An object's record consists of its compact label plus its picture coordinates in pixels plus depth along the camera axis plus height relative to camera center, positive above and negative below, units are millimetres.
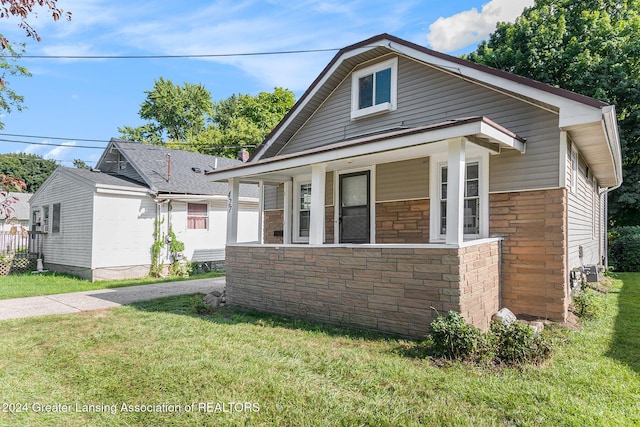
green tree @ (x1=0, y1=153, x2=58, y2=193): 44581 +6670
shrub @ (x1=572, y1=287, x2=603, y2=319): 6336 -1271
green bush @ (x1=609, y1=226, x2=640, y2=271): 14539 -639
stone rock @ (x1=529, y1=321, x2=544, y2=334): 5261 -1325
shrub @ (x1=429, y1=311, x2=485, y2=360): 4359 -1270
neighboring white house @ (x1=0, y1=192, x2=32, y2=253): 15633 -911
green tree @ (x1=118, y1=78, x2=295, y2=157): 34322 +11274
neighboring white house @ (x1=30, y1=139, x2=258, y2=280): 12859 +482
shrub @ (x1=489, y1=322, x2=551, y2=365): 4203 -1298
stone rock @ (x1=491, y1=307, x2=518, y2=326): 5536 -1288
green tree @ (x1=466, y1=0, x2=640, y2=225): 16859 +8479
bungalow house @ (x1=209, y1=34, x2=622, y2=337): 5320 +670
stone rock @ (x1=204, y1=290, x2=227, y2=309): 7911 -1580
